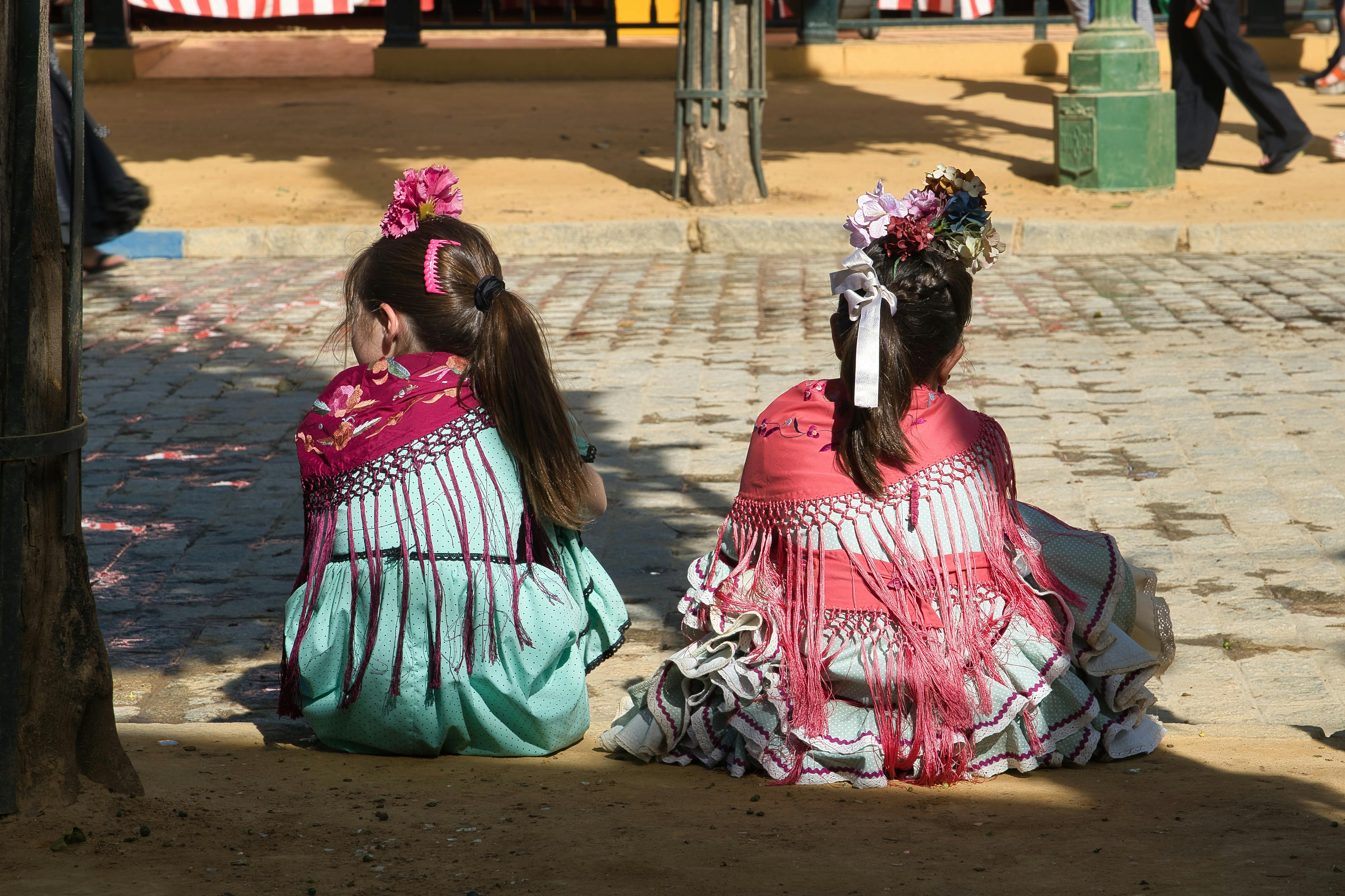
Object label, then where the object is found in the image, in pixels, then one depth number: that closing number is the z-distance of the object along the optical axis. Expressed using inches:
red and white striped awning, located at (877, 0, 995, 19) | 690.8
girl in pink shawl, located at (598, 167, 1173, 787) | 118.2
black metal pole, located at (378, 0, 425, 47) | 682.2
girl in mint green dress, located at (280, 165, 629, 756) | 122.6
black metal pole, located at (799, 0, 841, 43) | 673.0
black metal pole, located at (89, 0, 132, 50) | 677.3
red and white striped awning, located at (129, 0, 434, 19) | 692.1
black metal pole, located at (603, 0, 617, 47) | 695.7
